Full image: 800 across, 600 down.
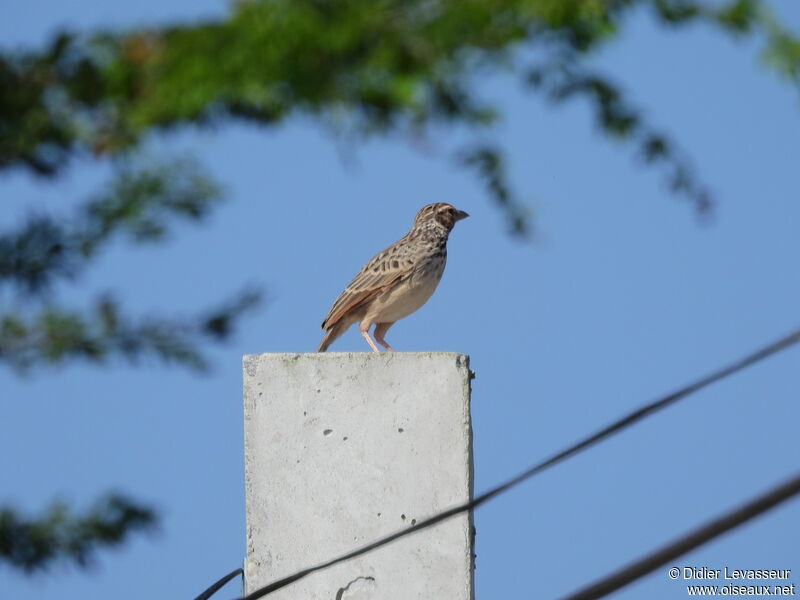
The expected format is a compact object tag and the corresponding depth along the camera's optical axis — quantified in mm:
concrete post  13375
